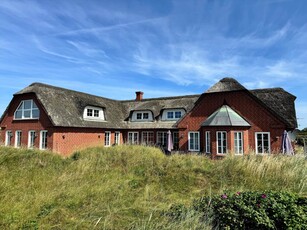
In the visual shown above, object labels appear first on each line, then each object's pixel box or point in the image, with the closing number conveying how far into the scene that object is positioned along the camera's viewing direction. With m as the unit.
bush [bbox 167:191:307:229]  5.45
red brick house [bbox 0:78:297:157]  18.69
